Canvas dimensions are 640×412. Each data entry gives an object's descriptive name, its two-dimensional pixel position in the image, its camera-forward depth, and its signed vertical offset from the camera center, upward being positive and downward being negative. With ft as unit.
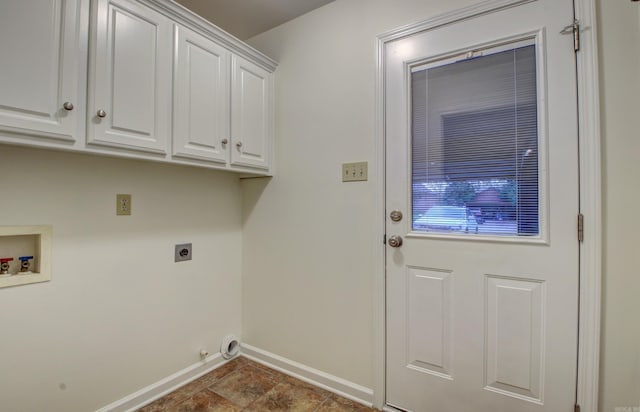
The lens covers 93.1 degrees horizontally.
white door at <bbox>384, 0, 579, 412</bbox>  4.16 -0.05
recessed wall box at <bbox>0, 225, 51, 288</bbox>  4.19 -0.65
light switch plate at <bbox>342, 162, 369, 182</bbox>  5.66 +0.72
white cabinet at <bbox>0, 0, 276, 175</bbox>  3.54 +1.84
